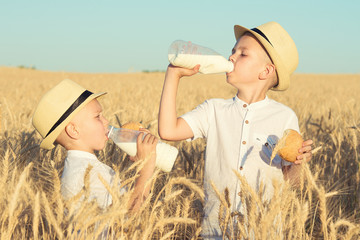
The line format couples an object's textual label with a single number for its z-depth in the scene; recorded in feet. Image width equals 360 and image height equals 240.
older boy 5.81
